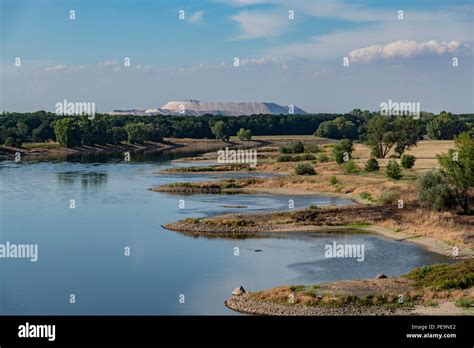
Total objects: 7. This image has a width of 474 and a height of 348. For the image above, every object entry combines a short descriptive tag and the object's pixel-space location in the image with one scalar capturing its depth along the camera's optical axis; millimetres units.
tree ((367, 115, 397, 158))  111000
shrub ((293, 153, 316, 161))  121562
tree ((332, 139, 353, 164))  105769
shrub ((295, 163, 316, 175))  98688
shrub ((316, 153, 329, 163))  112562
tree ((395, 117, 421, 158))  110000
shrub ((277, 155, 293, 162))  121062
